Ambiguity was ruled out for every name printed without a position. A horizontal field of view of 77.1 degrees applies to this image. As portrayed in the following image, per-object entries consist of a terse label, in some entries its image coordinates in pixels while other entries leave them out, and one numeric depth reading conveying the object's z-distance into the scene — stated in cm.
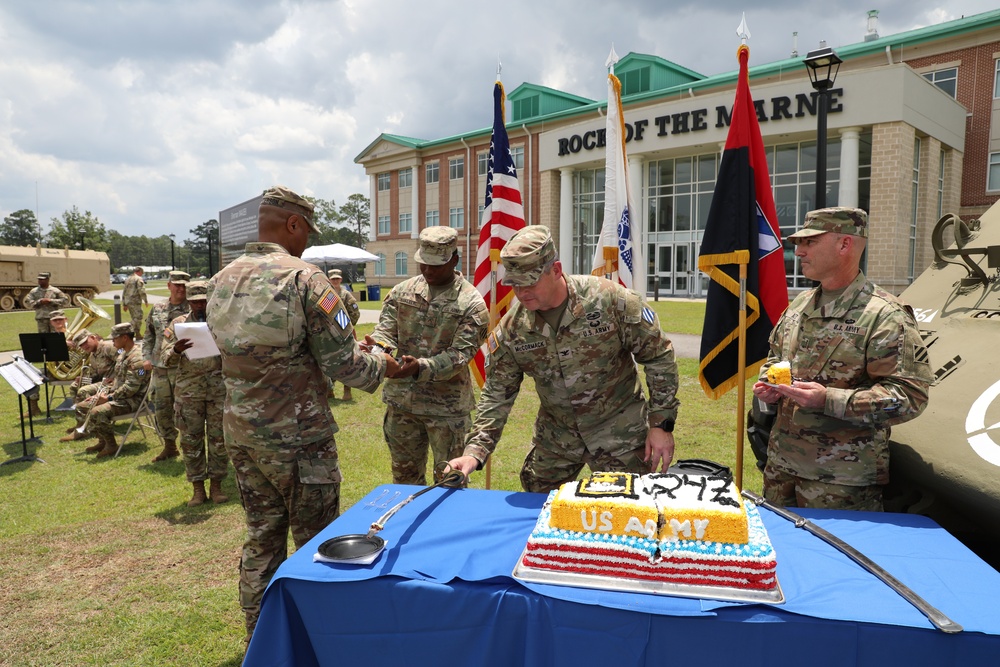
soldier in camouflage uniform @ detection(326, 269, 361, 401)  924
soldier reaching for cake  298
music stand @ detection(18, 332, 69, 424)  778
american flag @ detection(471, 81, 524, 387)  547
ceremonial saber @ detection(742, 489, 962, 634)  162
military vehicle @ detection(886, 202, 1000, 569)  265
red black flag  418
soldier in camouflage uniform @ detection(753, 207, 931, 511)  259
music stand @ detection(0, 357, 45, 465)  668
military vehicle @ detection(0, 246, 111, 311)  2836
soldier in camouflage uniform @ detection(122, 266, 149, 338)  1526
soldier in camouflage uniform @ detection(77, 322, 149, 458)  727
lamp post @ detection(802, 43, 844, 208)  674
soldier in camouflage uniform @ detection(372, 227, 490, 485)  400
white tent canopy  2022
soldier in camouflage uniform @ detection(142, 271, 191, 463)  636
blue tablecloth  167
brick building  2097
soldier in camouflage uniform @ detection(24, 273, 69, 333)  1272
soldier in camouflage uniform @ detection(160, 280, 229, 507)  565
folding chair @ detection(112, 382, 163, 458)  736
